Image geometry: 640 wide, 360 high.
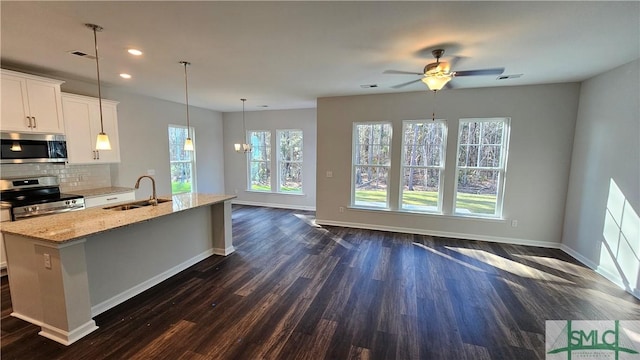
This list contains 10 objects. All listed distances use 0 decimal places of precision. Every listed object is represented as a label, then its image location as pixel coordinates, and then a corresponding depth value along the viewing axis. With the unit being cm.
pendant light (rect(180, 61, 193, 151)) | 328
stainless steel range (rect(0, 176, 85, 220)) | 319
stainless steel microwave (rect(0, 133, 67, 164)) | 332
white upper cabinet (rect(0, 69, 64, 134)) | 317
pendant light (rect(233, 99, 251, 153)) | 607
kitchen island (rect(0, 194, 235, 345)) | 215
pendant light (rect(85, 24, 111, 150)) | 255
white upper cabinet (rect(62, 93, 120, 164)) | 391
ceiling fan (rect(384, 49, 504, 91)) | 271
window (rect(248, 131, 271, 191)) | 746
